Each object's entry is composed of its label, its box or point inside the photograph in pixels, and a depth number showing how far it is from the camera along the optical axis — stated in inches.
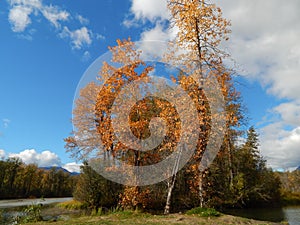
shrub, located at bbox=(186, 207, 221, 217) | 419.2
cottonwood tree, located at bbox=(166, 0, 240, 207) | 435.8
